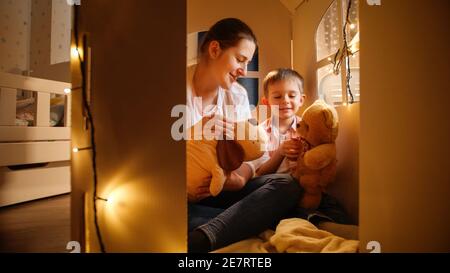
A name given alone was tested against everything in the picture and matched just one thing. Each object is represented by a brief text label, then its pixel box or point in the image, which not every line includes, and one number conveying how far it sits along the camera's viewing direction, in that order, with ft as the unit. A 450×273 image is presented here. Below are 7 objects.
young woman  2.84
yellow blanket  2.64
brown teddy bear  3.31
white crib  5.66
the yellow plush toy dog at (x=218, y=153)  3.21
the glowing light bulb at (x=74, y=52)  2.38
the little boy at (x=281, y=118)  3.84
